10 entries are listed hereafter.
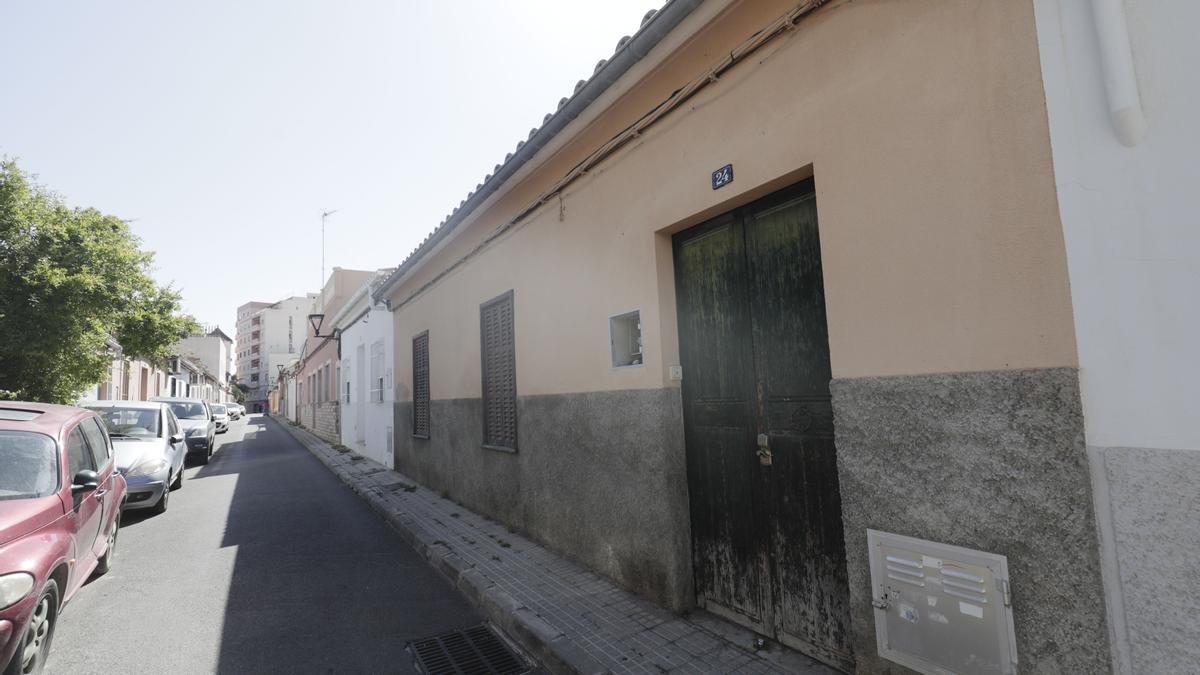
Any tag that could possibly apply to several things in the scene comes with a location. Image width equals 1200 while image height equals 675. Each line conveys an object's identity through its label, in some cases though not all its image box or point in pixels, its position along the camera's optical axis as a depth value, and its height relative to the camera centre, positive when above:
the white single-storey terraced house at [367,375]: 12.22 +0.57
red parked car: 3.06 -0.71
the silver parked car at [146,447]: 7.62 -0.57
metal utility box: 2.21 -1.03
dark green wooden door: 3.11 -0.31
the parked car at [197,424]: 13.65 -0.45
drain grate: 3.58 -1.78
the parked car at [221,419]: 25.03 -0.64
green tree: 8.70 +2.04
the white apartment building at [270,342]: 73.88 +8.50
